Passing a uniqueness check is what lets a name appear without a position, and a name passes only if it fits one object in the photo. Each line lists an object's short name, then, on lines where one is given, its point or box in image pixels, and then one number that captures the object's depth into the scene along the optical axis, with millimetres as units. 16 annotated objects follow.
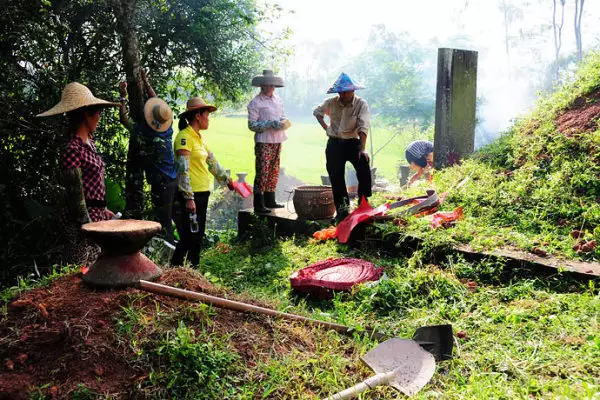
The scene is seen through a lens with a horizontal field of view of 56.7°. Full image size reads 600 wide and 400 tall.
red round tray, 5295
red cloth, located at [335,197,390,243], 6656
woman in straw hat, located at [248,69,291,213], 7984
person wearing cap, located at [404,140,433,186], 10641
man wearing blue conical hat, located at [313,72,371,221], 7277
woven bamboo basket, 7963
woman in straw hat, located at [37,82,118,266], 4355
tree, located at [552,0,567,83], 31312
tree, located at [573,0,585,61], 29234
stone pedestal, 3621
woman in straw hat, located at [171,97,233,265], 5664
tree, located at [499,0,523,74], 36450
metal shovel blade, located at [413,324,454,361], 3715
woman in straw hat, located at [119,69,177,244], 6719
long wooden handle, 3506
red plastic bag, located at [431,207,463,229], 6255
